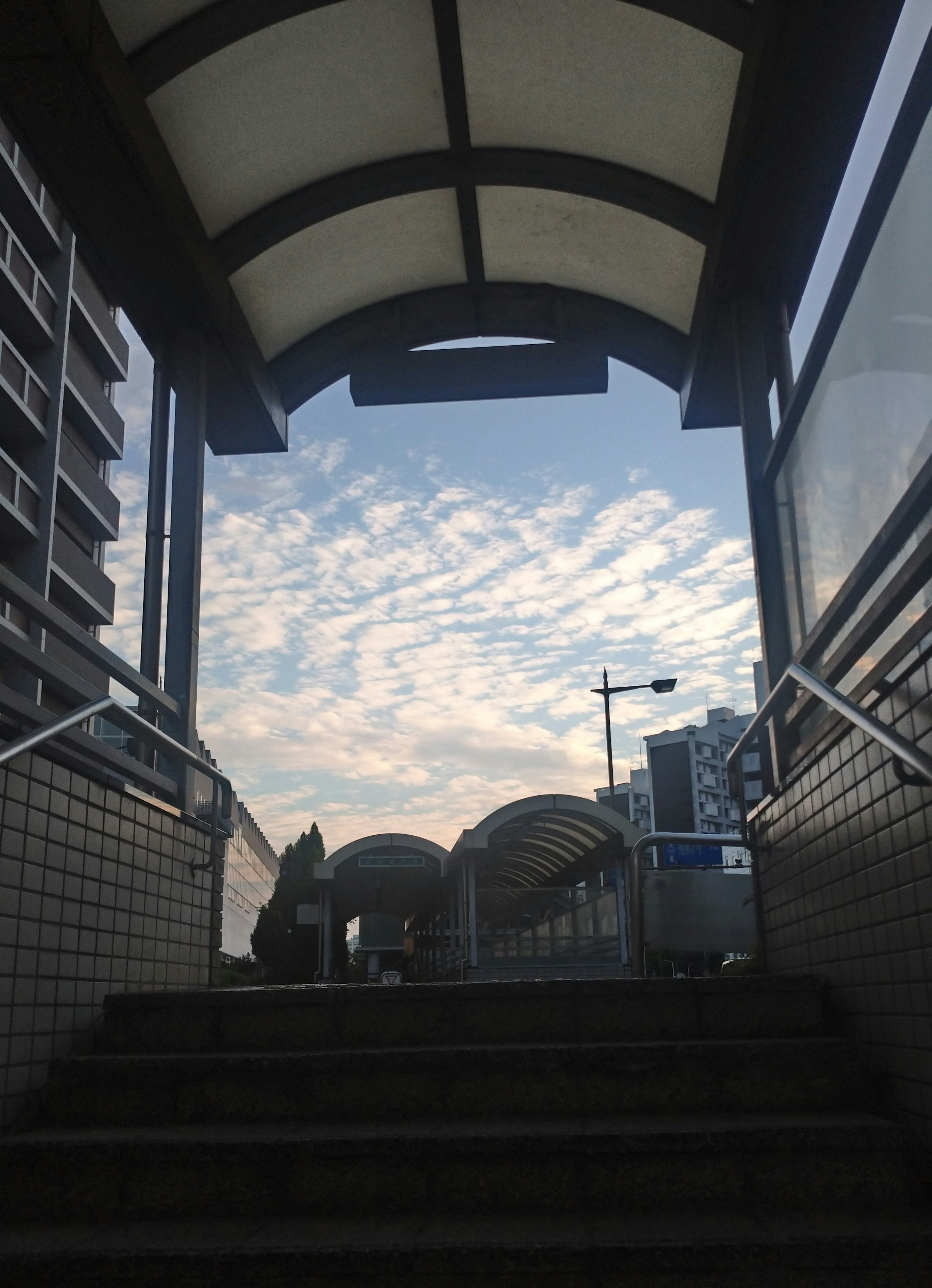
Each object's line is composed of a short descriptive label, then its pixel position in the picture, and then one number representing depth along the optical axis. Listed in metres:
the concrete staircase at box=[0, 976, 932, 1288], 2.67
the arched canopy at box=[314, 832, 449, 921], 16.97
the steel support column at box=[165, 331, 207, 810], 6.39
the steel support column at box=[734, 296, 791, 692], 5.83
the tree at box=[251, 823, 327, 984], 36.03
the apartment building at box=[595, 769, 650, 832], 102.06
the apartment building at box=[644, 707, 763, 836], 86.31
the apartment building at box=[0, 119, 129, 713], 29.09
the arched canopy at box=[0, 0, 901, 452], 4.95
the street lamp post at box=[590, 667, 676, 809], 25.89
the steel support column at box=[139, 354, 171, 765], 6.59
